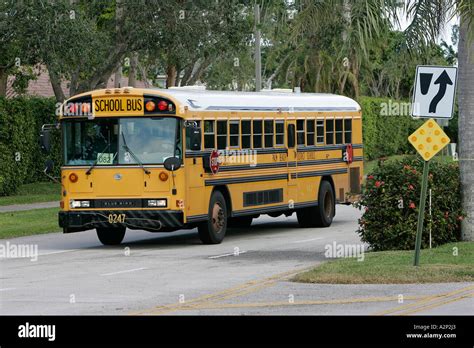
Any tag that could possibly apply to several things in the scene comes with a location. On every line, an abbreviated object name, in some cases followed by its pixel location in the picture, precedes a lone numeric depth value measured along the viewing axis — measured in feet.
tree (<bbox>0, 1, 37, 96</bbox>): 107.14
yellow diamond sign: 57.62
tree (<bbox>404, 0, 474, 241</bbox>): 70.28
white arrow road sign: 58.03
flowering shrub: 69.36
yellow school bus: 76.95
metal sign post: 57.93
